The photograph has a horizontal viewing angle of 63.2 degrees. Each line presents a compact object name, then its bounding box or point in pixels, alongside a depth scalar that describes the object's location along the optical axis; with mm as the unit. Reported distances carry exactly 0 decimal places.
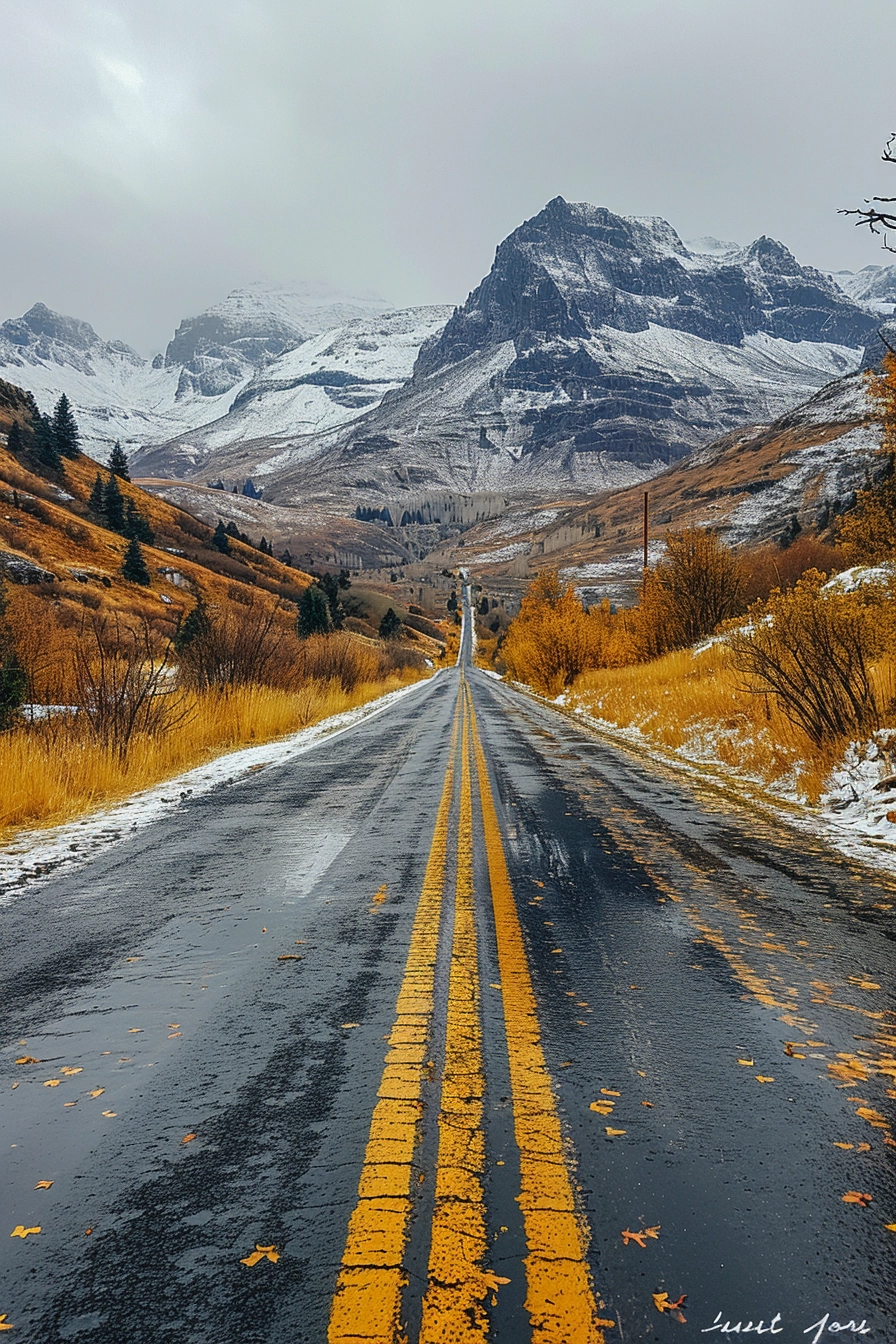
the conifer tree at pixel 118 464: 70812
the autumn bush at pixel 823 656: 8398
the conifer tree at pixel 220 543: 70562
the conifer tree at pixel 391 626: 75875
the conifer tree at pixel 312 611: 47188
